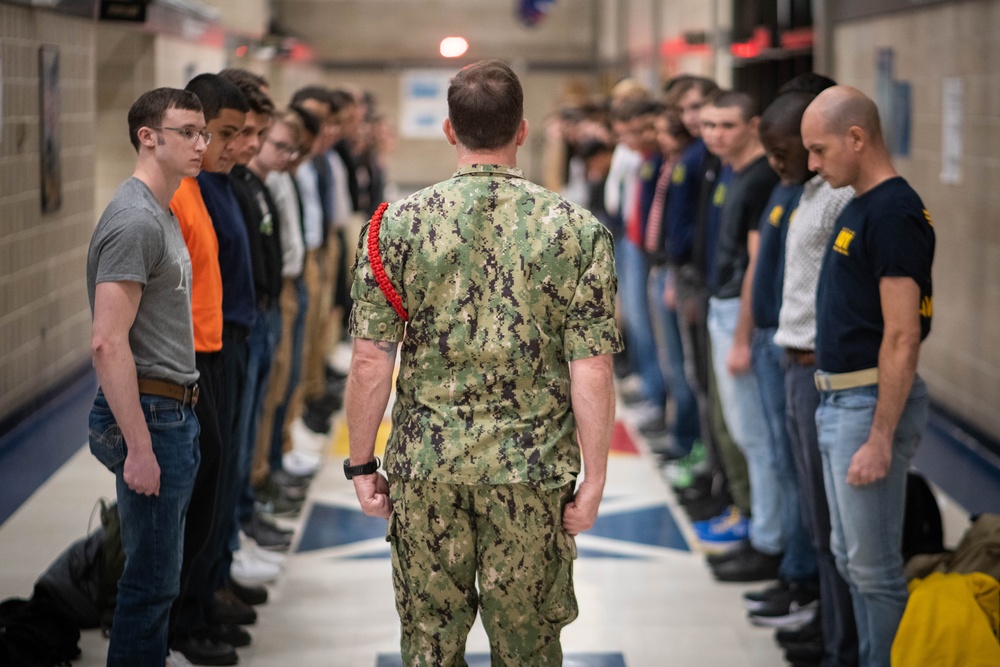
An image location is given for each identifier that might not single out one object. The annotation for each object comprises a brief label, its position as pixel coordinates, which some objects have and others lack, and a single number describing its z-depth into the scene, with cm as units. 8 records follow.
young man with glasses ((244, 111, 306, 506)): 997
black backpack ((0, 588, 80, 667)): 712
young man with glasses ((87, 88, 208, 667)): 562
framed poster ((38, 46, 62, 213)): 1305
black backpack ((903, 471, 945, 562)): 802
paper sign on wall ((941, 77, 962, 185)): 1276
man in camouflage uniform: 498
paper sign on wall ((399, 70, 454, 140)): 4687
